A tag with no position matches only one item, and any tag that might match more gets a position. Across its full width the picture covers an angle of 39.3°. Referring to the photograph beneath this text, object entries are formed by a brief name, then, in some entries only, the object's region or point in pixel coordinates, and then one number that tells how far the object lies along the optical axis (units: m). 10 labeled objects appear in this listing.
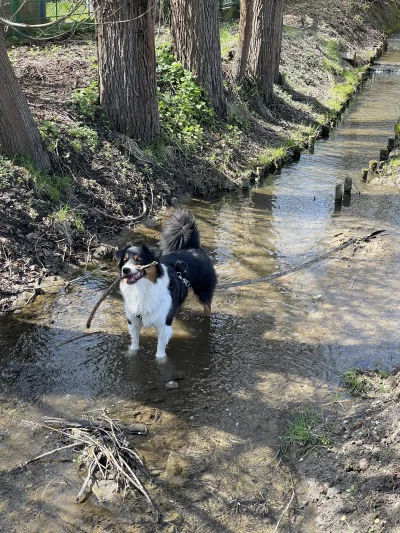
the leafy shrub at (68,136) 9.78
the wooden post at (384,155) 13.80
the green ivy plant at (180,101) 12.52
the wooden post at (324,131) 16.44
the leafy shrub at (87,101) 11.05
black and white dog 5.52
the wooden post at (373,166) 12.98
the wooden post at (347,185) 11.30
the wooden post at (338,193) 10.91
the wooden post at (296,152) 14.34
